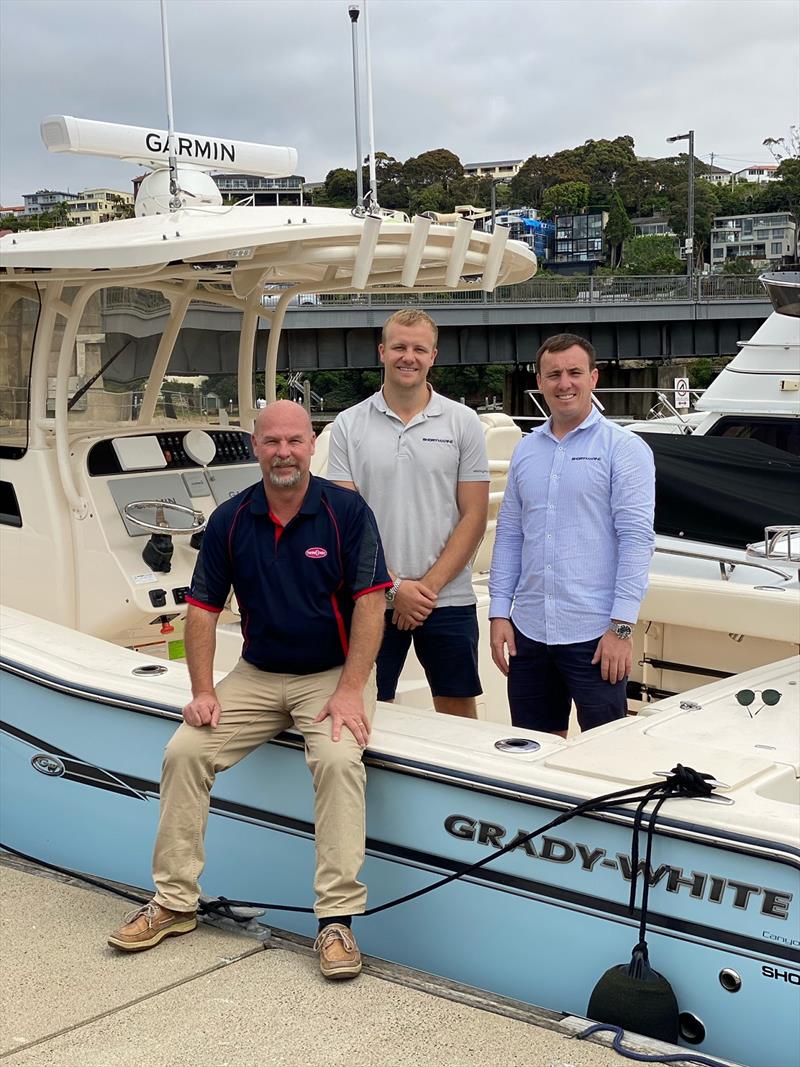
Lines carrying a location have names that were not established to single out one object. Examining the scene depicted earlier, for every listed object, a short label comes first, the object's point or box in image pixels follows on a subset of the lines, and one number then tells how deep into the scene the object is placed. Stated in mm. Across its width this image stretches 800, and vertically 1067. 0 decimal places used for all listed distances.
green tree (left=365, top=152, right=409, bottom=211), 87438
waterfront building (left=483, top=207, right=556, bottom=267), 84188
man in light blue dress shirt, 3826
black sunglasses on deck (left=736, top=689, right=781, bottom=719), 4070
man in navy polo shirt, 3641
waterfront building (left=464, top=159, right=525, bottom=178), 138438
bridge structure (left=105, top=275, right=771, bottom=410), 34500
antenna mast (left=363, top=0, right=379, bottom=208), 5264
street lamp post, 46438
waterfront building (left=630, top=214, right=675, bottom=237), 107812
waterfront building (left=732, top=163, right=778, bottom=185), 182375
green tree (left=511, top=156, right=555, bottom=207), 115875
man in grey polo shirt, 4062
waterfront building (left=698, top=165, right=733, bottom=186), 168550
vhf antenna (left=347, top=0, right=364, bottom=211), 5500
